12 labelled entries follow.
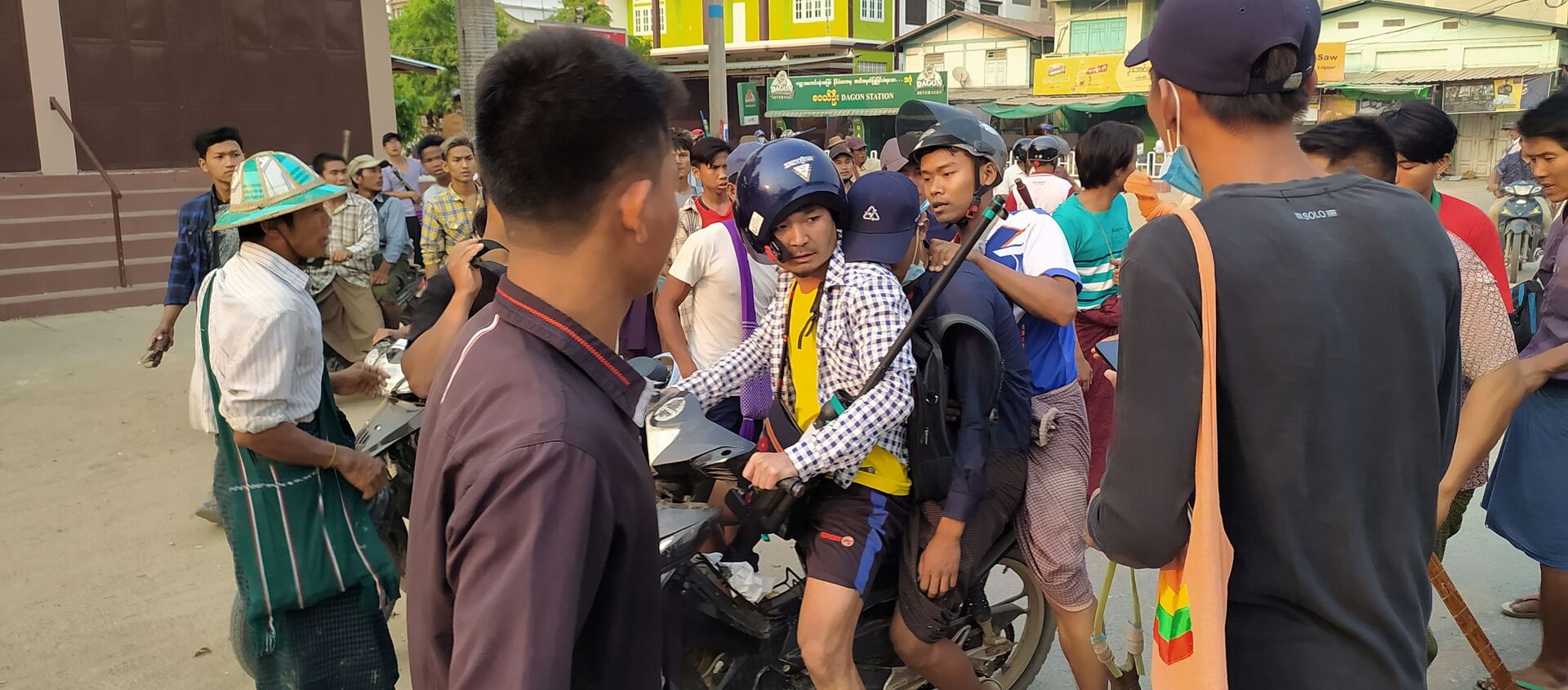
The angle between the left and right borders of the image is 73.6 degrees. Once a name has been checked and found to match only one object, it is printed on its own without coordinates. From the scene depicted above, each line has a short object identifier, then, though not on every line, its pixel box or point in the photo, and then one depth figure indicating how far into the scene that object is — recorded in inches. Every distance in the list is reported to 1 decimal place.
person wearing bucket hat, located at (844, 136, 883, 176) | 415.2
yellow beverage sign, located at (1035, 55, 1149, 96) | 1483.0
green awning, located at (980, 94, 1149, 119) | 1454.2
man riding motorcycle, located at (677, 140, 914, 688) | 104.9
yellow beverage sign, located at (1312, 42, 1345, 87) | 1336.1
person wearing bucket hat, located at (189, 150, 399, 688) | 106.0
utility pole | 614.2
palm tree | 475.2
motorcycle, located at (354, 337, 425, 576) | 128.9
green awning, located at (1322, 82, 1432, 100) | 1295.5
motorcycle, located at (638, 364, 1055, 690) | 101.6
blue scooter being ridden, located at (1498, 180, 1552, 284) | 487.5
